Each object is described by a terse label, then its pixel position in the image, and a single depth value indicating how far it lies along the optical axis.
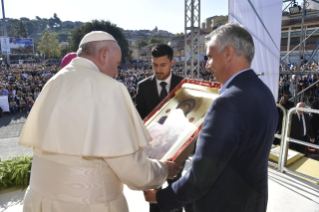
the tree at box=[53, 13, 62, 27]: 183.52
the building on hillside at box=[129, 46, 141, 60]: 95.00
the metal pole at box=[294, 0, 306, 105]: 8.29
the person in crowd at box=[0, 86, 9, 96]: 12.82
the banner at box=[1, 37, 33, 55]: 45.58
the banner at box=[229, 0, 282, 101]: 4.40
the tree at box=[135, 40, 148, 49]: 109.54
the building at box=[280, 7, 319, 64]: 34.33
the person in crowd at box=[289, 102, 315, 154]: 5.19
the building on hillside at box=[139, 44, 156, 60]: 88.97
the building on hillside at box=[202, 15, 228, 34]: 59.22
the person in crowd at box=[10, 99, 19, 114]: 13.28
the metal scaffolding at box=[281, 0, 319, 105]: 8.36
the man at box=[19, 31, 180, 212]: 1.50
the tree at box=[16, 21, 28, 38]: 104.44
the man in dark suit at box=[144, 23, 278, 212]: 1.24
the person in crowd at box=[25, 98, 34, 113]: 13.34
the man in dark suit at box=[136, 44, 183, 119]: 2.71
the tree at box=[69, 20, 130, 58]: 51.00
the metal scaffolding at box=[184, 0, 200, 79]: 10.62
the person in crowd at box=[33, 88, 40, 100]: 13.70
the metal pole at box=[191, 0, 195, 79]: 10.63
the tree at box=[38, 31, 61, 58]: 58.00
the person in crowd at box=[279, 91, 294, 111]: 6.60
